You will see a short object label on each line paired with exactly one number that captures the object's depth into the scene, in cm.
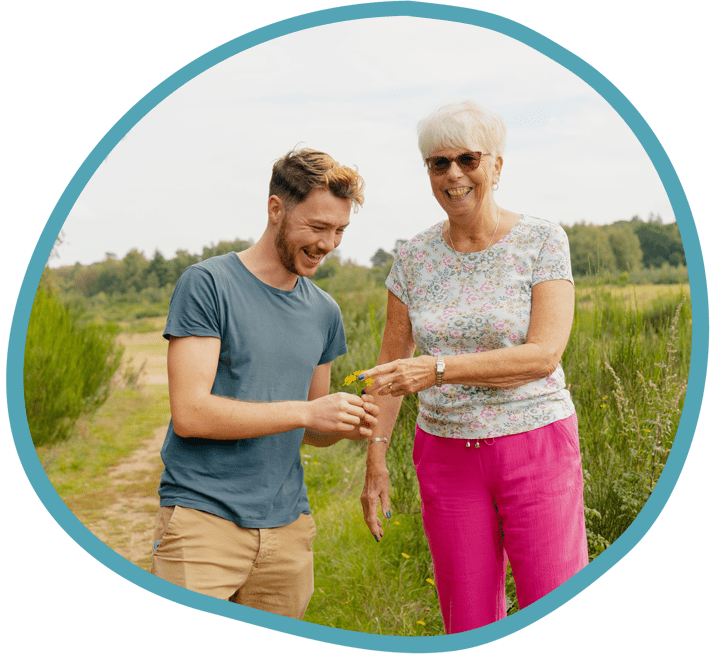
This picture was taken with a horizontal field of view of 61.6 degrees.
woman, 186
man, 172
